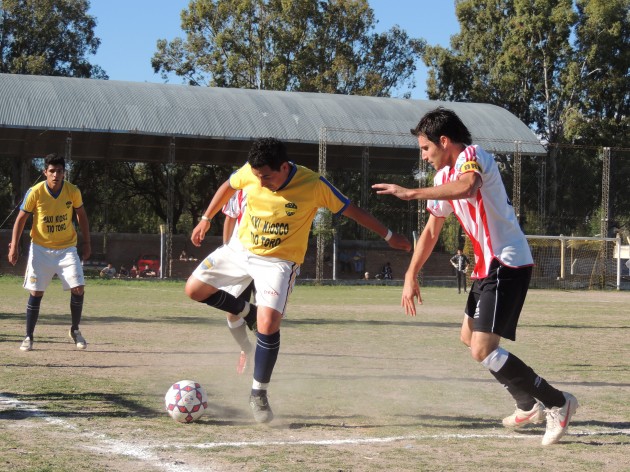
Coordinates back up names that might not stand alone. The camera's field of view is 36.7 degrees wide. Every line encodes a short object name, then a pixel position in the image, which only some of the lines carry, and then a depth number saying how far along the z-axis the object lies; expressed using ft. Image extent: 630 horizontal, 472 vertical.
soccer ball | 20.71
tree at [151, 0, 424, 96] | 185.78
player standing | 35.50
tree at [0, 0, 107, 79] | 186.29
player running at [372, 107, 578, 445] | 19.25
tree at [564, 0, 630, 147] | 172.14
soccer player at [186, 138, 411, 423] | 21.94
